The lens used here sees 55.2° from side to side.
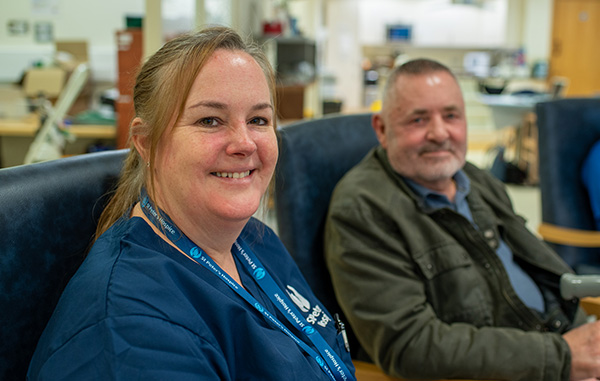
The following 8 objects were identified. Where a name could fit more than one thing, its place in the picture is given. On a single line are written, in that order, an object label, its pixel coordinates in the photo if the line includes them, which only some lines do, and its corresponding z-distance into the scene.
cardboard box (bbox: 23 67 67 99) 4.18
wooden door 10.20
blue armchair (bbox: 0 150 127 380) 0.83
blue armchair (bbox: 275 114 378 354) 1.44
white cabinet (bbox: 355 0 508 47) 10.95
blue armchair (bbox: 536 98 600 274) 2.05
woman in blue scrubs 0.67
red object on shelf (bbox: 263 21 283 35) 4.59
